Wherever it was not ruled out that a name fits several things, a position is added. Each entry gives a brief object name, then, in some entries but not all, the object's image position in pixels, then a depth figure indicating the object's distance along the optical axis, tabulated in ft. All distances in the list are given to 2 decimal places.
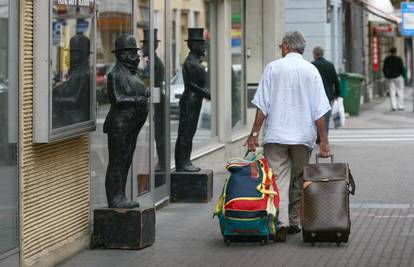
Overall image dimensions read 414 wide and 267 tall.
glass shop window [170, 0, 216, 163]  46.57
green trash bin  103.14
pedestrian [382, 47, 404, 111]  113.80
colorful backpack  33.58
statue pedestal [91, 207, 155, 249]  33.06
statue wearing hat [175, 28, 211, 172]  43.70
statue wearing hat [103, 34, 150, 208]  32.96
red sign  156.25
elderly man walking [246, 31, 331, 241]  34.96
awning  115.55
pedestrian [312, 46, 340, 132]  65.05
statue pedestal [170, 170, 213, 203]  44.01
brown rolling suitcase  33.53
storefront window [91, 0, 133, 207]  35.27
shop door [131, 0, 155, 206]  40.24
